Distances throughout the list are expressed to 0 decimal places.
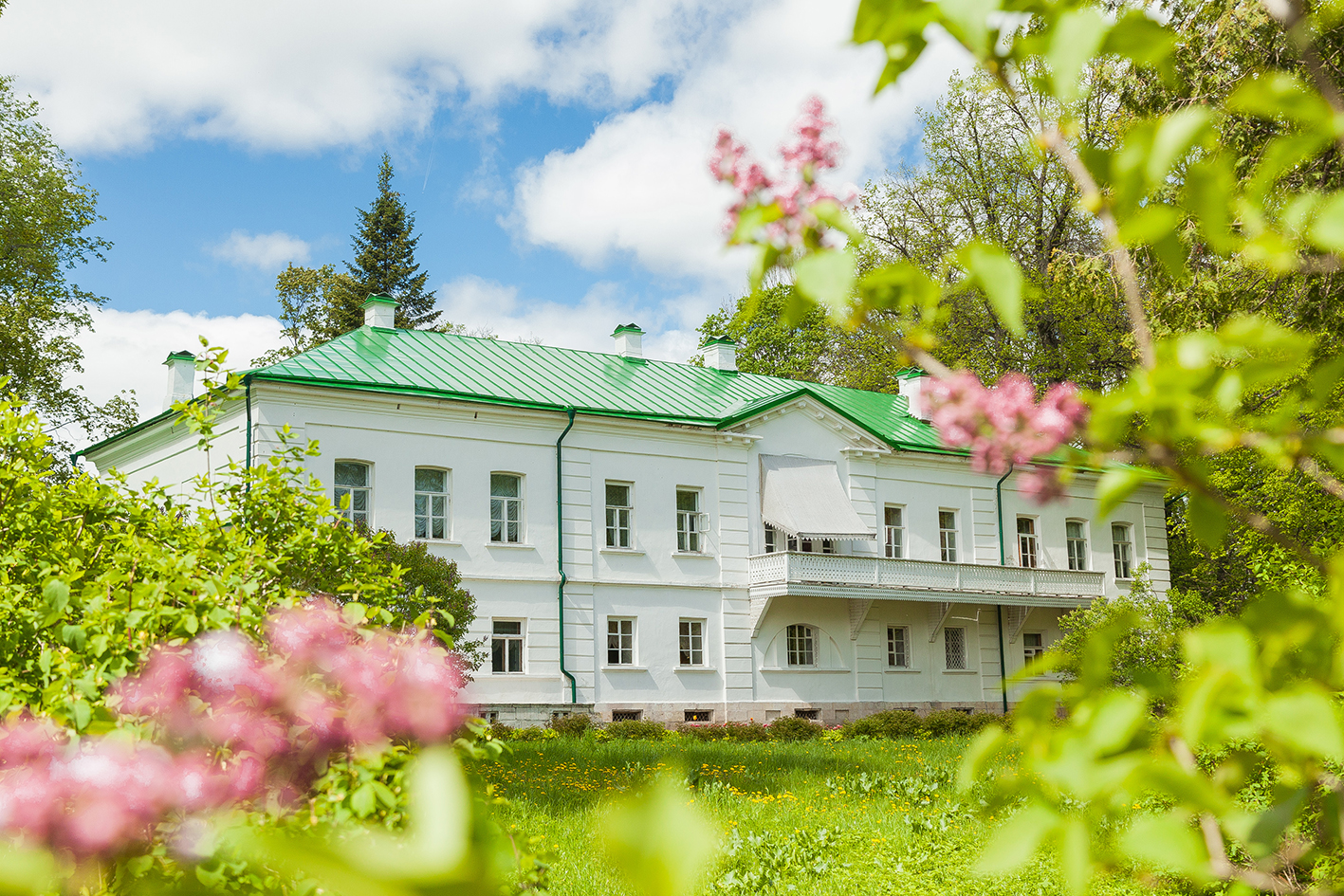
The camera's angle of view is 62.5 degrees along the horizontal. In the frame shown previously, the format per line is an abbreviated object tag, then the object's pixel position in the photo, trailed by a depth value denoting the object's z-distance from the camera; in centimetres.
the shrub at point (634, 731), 2266
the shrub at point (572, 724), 2269
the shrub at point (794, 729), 2453
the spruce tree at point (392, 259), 4991
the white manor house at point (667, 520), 2372
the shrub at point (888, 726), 2556
